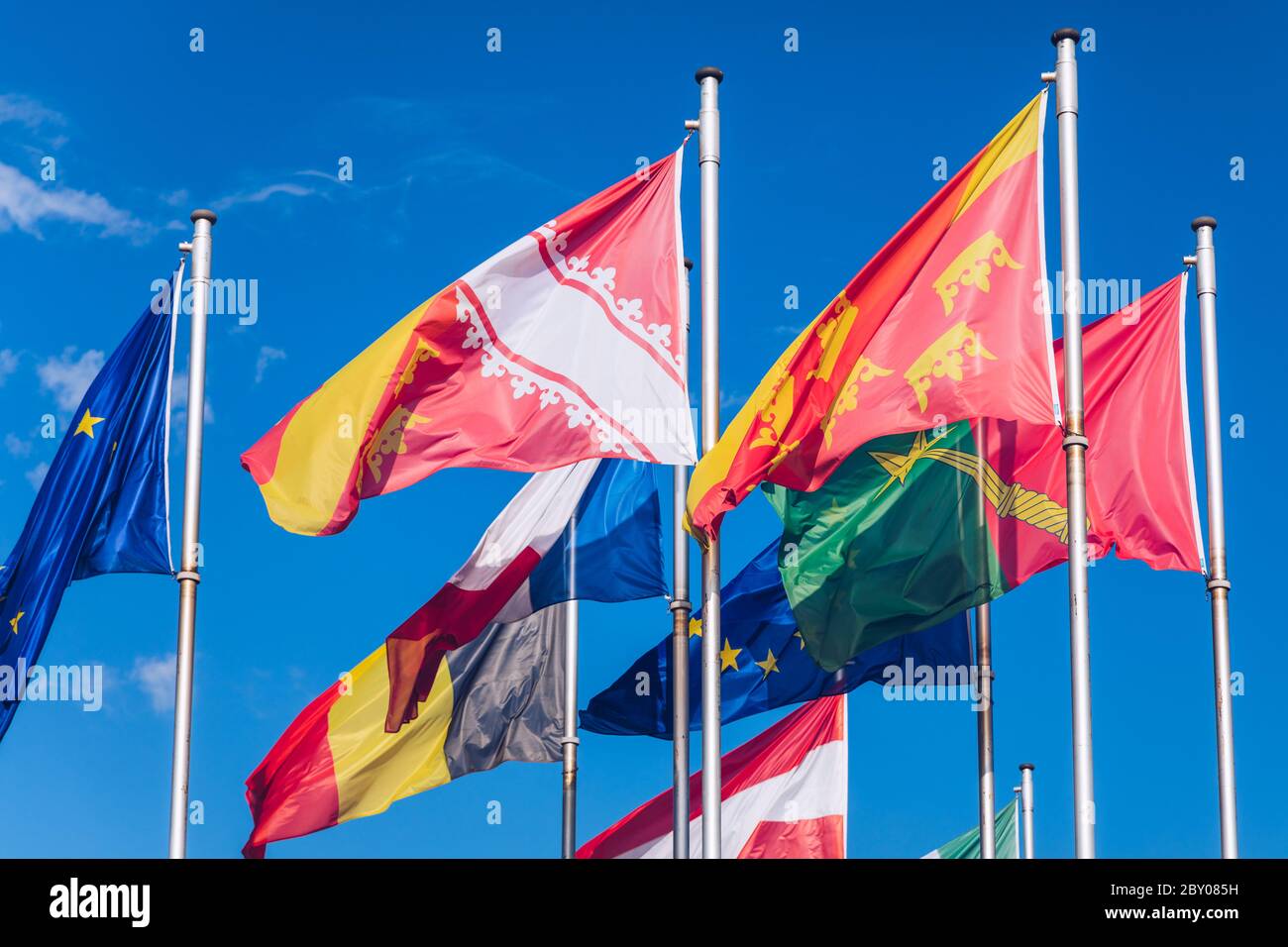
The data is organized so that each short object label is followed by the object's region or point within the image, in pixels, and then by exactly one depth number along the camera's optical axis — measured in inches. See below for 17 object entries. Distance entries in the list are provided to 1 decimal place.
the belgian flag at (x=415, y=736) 1025.5
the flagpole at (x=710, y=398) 850.1
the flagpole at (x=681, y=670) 902.4
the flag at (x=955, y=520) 893.8
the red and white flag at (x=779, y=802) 1146.7
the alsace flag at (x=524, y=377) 887.1
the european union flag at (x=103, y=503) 963.3
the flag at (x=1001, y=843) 1232.2
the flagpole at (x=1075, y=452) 745.0
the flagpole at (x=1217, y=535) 872.3
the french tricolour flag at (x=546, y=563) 1030.4
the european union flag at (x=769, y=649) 1032.2
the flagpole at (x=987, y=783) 966.4
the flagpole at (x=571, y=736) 1106.7
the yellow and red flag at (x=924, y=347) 810.8
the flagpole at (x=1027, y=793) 1317.7
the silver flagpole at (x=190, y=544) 919.7
